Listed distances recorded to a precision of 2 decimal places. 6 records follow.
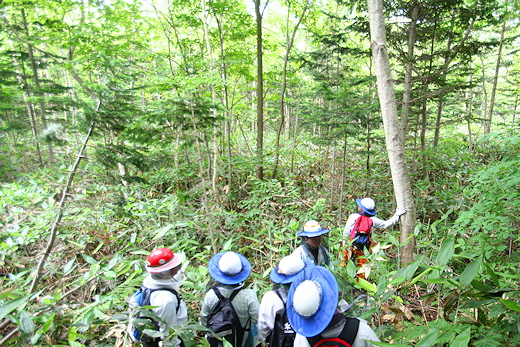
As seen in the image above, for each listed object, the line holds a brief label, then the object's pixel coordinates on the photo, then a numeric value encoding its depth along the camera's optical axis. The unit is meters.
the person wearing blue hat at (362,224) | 4.48
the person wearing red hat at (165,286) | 2.56
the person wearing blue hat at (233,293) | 2.79
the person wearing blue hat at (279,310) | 2.62
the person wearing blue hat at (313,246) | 3.64
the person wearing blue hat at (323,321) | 1.70
